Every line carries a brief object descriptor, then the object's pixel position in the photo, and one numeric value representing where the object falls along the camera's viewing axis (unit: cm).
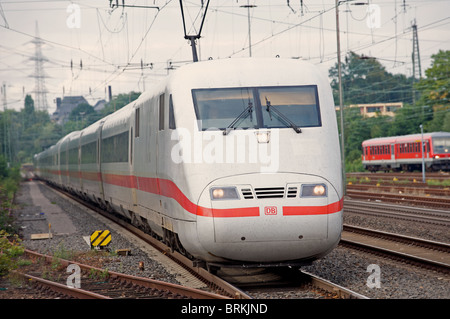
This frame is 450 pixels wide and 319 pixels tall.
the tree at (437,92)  6044
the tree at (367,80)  11375
